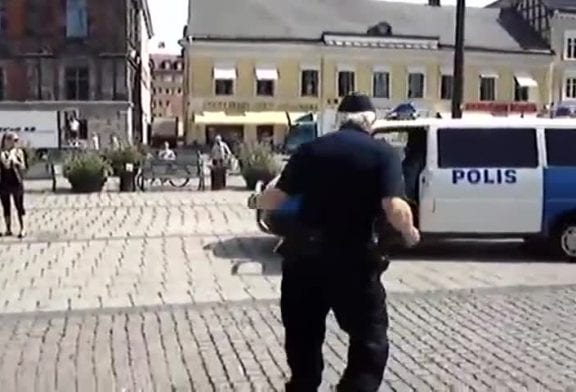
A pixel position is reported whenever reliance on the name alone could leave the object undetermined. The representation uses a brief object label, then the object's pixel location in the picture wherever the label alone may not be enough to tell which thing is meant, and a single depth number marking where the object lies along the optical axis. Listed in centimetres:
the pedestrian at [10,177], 1304
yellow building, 5409
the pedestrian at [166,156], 2498
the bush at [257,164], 2236
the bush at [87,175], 2216
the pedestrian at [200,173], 2443
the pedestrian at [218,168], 2388
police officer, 445
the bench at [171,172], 2406
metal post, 1608
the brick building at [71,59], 5150
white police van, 1132
